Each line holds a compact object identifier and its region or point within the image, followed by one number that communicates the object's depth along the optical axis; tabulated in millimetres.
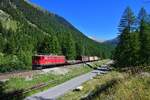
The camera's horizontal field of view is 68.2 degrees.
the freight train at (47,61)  20572
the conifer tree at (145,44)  23231
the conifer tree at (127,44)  23943
